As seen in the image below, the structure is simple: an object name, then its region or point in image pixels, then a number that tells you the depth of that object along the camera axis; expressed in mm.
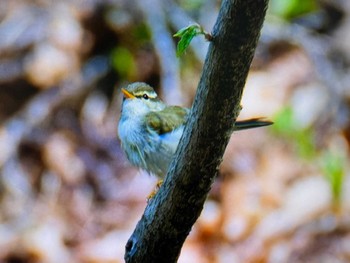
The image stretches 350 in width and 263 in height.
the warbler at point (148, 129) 7285
